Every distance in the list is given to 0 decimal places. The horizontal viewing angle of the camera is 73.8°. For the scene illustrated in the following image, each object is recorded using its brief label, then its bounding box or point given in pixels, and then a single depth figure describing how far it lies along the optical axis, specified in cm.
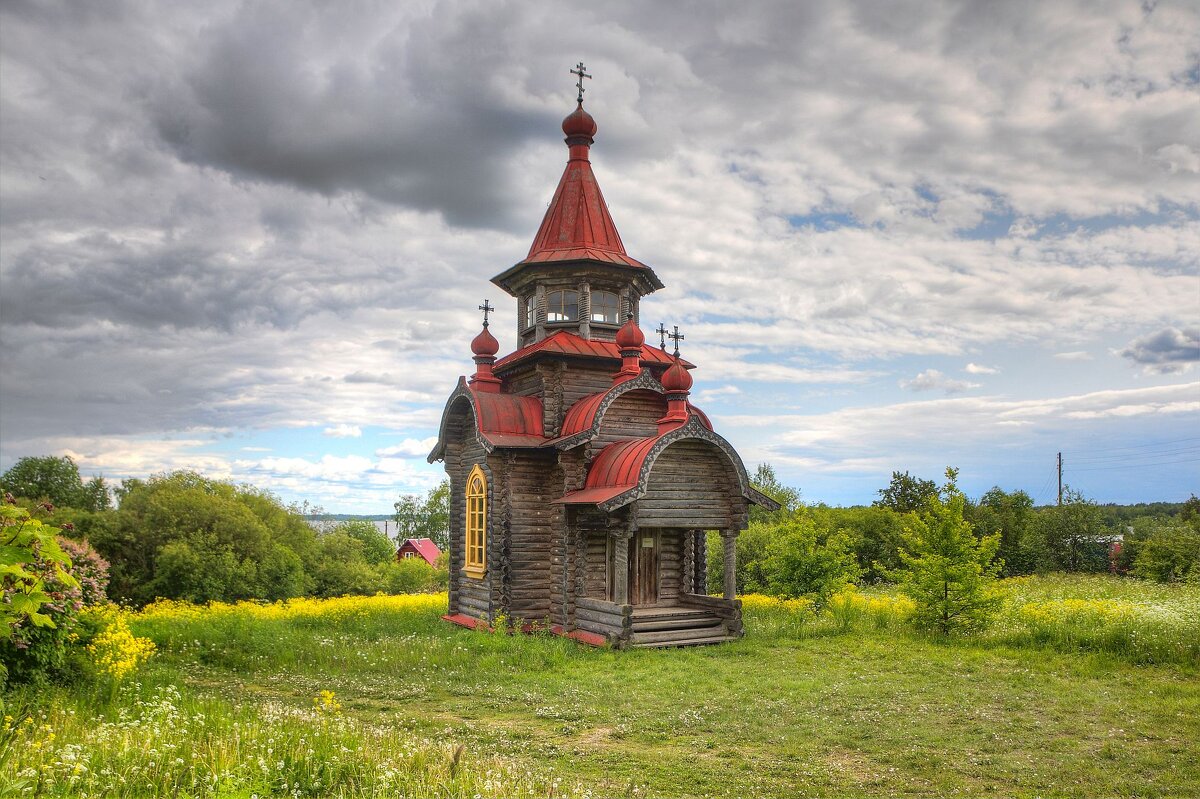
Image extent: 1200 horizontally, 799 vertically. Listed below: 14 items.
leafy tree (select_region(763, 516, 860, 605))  1831
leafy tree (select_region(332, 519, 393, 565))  4340
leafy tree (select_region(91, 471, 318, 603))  2359
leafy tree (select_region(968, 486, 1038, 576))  3303
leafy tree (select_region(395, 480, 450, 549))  5675
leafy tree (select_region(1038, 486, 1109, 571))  3275
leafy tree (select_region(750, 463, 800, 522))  5122
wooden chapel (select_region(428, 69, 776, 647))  1598
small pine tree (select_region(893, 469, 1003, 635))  1570
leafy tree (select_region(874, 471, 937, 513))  3812
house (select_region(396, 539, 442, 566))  5536
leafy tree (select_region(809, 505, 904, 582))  3216
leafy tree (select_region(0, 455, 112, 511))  3559
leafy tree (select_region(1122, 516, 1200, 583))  2780
